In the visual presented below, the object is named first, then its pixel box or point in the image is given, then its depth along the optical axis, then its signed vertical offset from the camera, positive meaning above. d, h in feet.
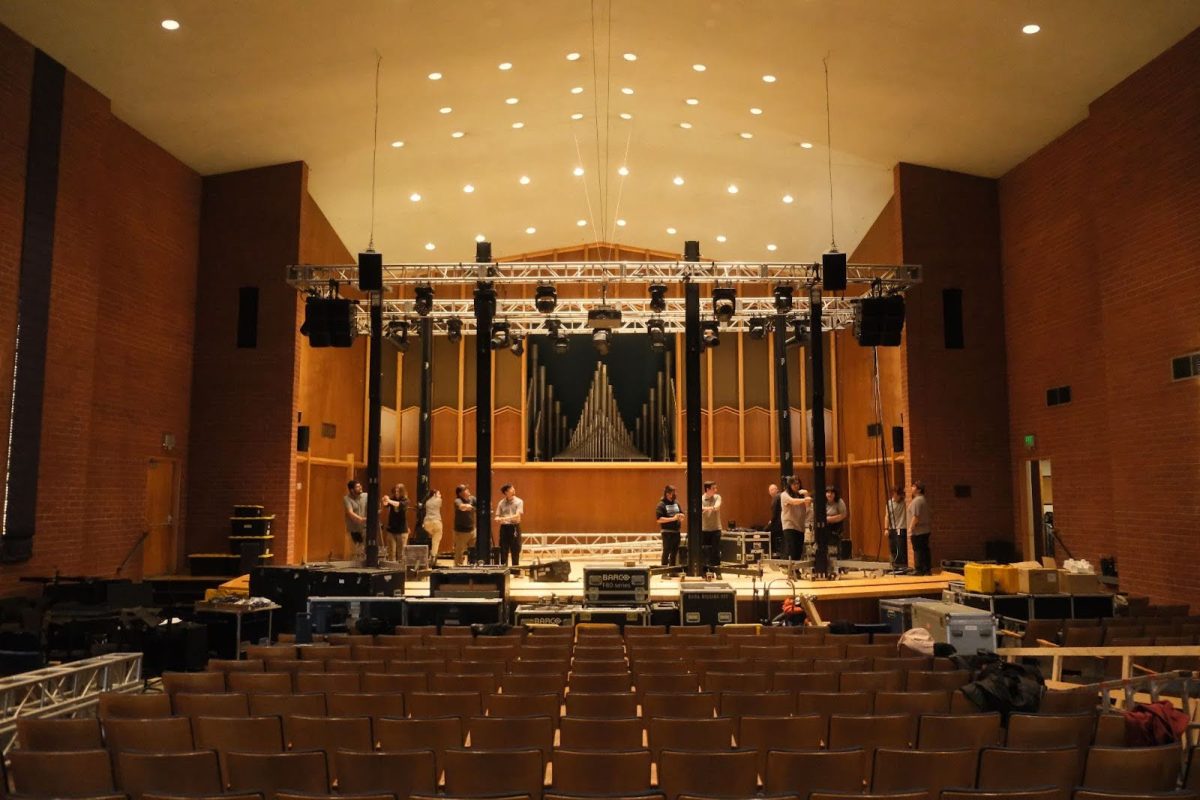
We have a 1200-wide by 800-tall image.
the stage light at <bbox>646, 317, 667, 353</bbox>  52.90 +9.60
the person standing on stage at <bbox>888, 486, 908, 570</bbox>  46.60 -1.90
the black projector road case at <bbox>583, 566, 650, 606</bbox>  32.96 -3.37
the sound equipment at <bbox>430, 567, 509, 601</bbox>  32.89 -3.30
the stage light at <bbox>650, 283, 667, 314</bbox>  45.11 +10.05
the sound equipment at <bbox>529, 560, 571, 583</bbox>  41.81 -3.67
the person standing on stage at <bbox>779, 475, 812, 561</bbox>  44.73 -1.29
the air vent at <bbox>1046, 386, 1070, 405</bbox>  42.73 +4.68
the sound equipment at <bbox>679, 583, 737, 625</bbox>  31.86 -4.02
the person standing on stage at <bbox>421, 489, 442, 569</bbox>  51.55 -1.38
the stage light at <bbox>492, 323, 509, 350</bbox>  50.49 +9.01
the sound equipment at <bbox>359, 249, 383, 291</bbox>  40.57 +10.30
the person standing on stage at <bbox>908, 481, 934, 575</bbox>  44.47 -1.81
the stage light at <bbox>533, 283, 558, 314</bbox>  44.27 +9.69
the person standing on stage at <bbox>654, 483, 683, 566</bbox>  45.88 -1.51
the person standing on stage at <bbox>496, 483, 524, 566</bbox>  48.01 -1.32
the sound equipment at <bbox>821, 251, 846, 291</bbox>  40.32 +10.07
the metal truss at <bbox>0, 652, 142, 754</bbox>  17.10 -4.14
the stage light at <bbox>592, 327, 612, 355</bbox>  48.38 +8.54
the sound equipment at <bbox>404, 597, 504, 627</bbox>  31.27 -4.10
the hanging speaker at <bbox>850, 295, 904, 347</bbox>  42.34 +8.22
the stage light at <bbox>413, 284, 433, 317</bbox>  45.07 +9.92
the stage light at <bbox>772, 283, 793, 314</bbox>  44.93 +9.90
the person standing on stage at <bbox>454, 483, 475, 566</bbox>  50.29 -1.42
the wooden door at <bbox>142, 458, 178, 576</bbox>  44.00 -1.10
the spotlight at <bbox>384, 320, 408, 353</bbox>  53.98 +9.80
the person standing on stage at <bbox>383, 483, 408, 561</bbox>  50.26 -1.01
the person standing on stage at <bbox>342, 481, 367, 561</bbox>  46.85 -0.98
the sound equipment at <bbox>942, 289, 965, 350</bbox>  48.85 +9.74
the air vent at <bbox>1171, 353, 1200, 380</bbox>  32.94 +4.66
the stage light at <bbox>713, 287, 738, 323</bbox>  45.42 +9.77
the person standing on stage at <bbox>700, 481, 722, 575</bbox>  46.21 -1.80
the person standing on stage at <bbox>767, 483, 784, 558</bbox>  49.32 -2.06
